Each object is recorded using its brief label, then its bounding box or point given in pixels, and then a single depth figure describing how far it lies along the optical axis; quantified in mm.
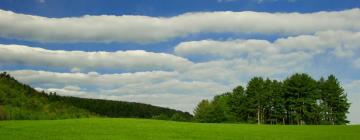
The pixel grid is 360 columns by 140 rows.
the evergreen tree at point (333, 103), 104188
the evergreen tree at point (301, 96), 101838
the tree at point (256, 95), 109500
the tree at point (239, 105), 111562
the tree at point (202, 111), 121000
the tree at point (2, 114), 54894
